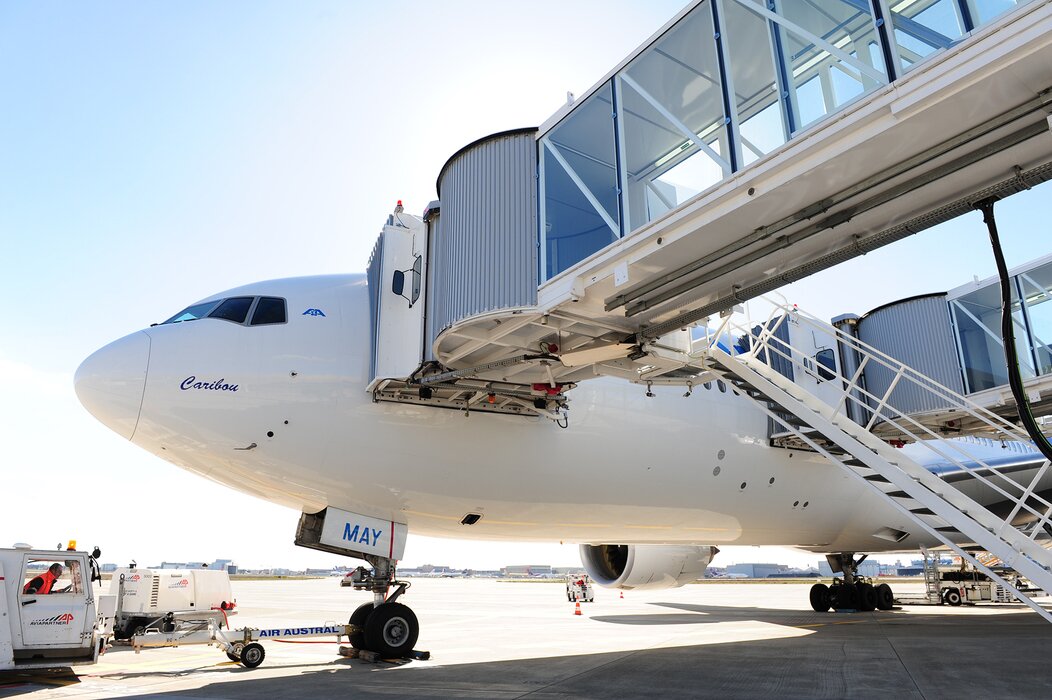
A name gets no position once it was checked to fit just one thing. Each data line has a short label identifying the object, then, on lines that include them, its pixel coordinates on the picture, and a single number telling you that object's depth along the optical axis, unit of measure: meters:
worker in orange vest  7.60
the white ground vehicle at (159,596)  9.69
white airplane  6.90
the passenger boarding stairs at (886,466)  5.46
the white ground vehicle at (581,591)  25.04
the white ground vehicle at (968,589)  24.64
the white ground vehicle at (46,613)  7.02
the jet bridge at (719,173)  3.58
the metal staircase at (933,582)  24.48
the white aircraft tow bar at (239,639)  8.02
